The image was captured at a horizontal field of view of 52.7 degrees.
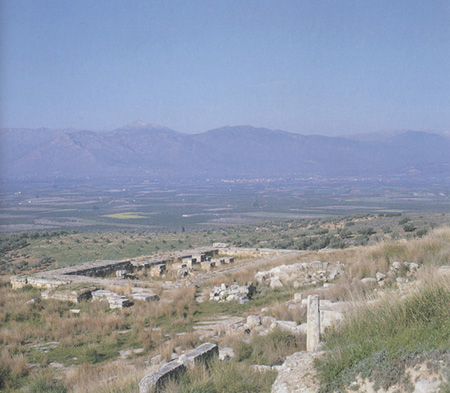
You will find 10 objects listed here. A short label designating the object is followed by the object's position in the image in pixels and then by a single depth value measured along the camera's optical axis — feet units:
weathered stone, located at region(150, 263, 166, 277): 65.41
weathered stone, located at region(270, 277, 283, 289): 50.27
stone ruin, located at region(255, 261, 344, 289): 49.39
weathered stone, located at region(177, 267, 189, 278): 62.99
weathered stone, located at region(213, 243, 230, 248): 86.31
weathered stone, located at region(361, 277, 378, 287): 39.41
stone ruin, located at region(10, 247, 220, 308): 49.32
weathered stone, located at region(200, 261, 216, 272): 67.21
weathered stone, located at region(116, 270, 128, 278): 62.90
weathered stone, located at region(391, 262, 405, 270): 42.19
